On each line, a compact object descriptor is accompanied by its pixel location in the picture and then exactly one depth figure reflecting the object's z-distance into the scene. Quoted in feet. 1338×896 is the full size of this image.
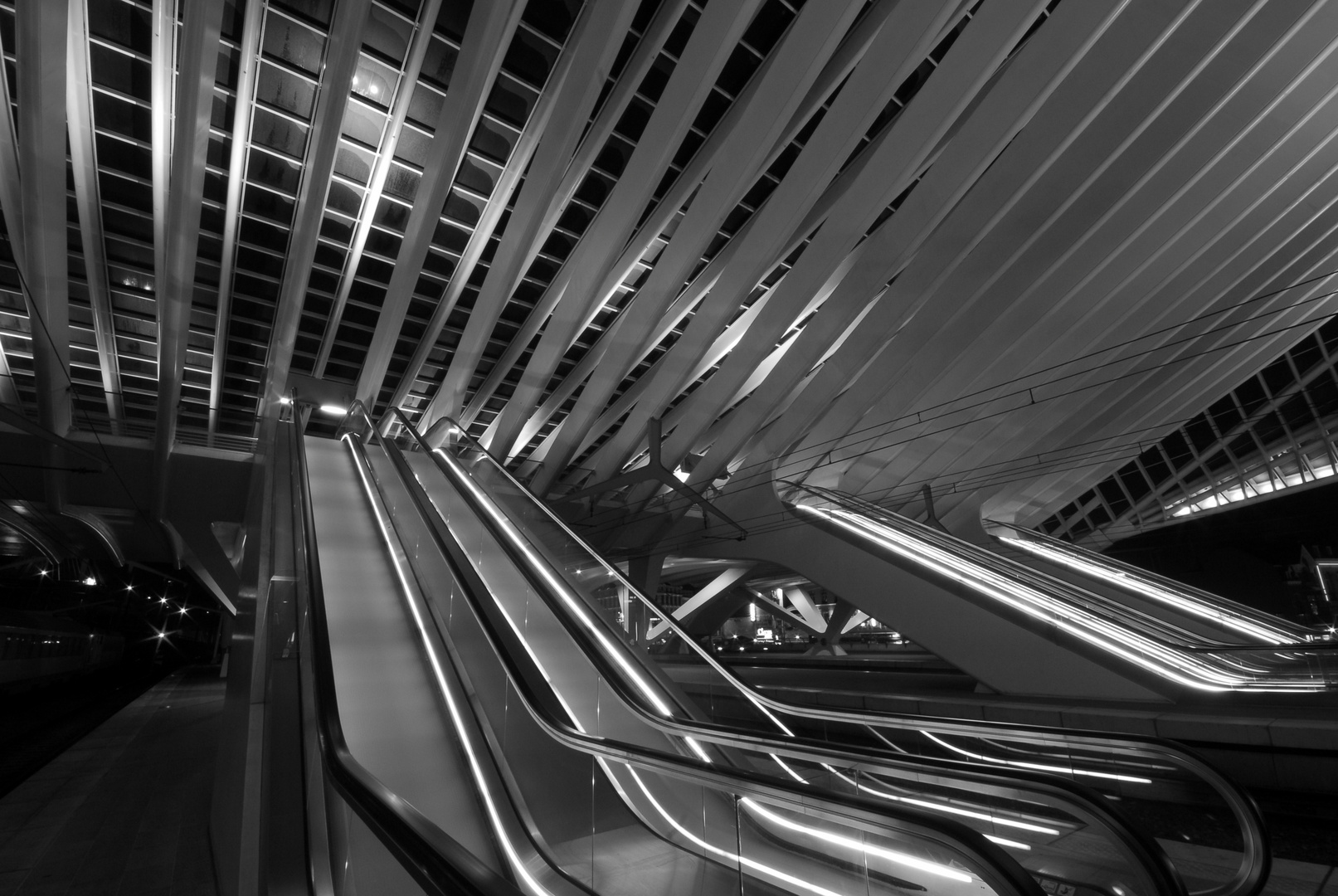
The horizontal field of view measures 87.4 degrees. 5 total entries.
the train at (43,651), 46.80
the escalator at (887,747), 8.21
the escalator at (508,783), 6.53
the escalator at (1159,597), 38.81
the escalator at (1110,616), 24.04
